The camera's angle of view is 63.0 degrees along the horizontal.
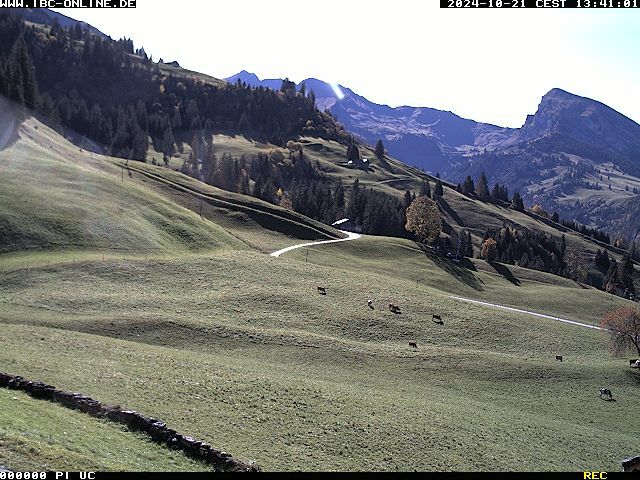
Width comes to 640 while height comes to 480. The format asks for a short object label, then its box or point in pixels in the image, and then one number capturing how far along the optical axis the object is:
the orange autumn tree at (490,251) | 156.12
